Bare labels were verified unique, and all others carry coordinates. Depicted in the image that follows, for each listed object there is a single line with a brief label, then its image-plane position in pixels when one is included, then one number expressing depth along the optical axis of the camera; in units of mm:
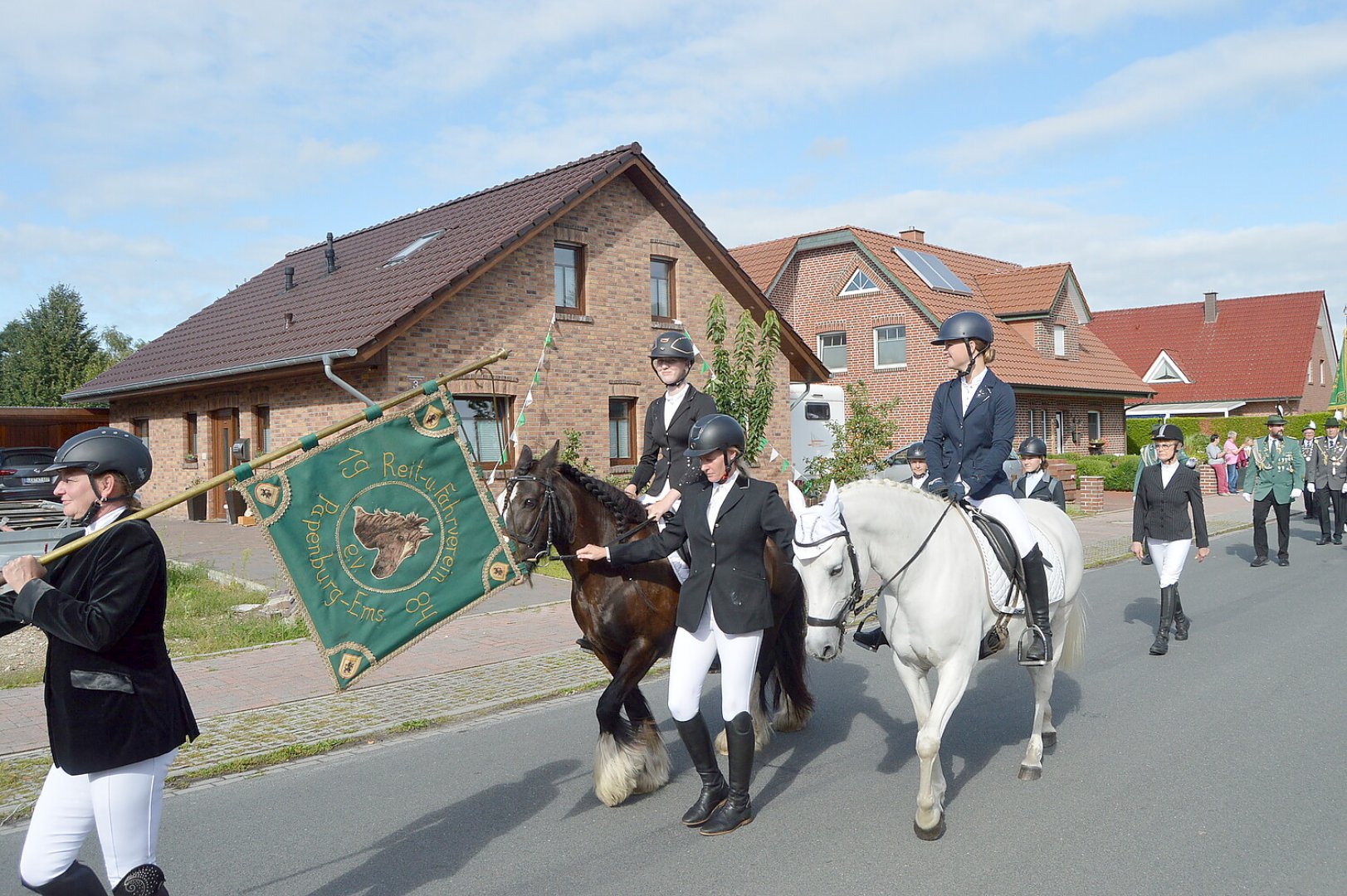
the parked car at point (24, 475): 24734
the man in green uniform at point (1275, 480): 15438
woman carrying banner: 3158
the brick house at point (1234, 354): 48062
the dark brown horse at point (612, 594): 5461
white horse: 4719
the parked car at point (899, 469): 12022
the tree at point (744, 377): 15527
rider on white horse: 5844
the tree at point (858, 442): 19406
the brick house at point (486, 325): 18422
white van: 25062
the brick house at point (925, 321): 32656
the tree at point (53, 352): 48500
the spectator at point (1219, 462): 30469
